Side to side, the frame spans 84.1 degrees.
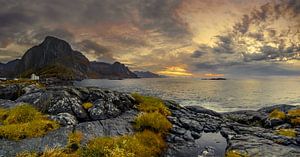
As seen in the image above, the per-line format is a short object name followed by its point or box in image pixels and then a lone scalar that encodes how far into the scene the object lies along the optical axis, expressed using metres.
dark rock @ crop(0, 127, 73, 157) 8.77
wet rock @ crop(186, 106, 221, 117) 24.83
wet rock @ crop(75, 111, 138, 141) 11.71
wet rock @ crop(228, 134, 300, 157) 10.48
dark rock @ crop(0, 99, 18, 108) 14.00
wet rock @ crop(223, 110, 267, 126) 23.79
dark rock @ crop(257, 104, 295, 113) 29.76
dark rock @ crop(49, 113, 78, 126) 12.06
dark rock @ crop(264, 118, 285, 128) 20.36
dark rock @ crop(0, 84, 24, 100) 17.34
